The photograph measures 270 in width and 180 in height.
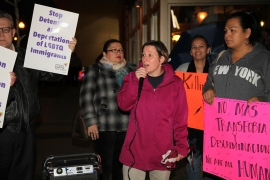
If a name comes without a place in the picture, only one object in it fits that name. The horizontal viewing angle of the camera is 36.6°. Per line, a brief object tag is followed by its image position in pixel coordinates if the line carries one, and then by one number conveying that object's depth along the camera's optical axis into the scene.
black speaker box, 3.53
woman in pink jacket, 3.57
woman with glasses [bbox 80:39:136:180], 4.46
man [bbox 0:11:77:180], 3.63
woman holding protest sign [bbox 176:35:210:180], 4.58
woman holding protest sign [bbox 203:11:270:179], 3.53
